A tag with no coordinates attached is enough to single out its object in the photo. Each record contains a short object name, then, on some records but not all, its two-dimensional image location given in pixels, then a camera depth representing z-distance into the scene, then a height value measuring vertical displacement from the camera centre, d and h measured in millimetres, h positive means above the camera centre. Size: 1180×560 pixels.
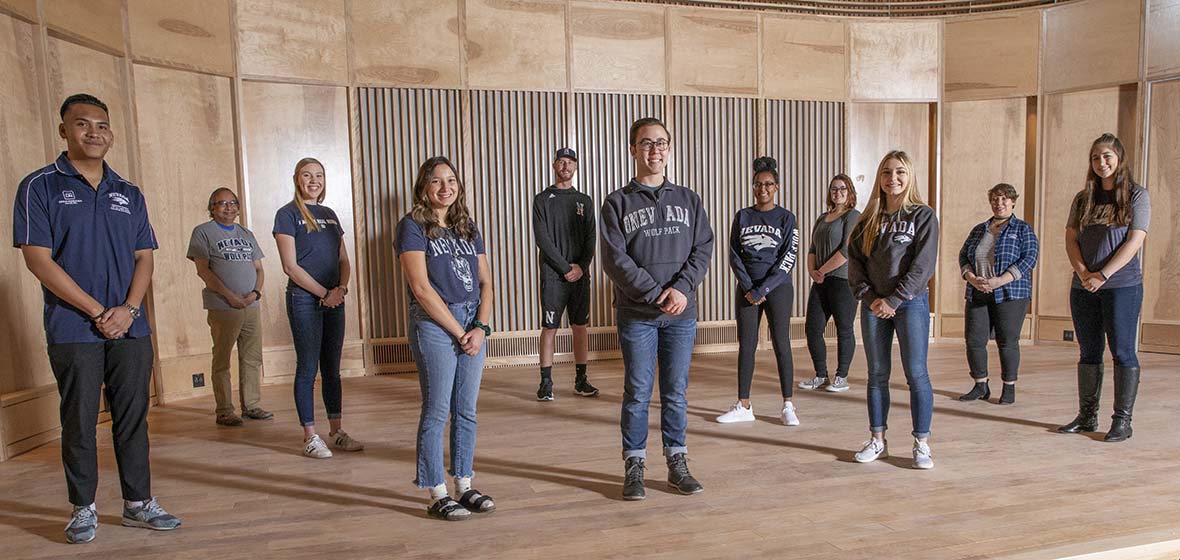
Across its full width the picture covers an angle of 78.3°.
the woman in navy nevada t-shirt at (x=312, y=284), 3568 -248
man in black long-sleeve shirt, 4906 -110
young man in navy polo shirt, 2619 -200
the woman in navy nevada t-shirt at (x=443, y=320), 2748 -347
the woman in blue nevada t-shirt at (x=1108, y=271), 3594 -310
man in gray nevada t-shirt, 4523 -343
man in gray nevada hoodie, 2977 -239
